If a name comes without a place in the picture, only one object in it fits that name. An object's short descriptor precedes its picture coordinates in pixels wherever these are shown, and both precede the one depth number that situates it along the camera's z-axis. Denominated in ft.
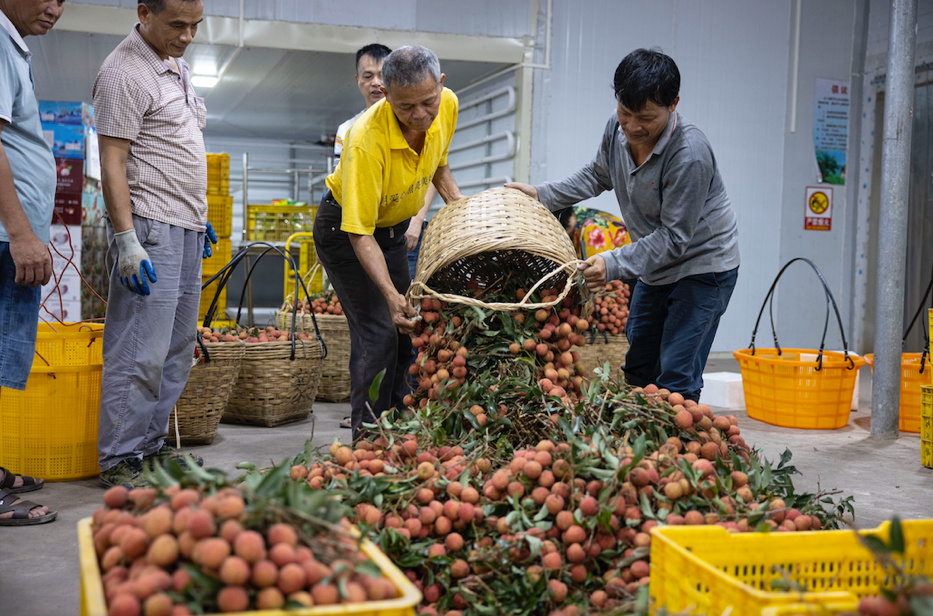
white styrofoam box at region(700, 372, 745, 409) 14.46
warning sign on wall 21.84
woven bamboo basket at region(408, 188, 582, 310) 6.38
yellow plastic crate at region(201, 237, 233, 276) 20.52
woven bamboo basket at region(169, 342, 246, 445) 9.97
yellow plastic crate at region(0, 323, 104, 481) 8.23
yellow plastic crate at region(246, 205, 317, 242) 23.44
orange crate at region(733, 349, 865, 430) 12.30
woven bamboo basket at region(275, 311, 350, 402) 13.12
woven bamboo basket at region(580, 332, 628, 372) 14.25
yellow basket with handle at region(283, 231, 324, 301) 20.02
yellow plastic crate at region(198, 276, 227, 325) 20.40
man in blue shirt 6.47
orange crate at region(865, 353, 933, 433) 12.20
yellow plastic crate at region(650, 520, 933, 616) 3.47
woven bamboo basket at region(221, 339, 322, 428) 11.35
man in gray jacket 6.72
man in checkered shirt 7.44
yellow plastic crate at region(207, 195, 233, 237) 19.84
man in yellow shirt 6.70
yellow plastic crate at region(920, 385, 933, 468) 9.90
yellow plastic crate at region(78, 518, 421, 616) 2.77
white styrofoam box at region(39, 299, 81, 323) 17.49
